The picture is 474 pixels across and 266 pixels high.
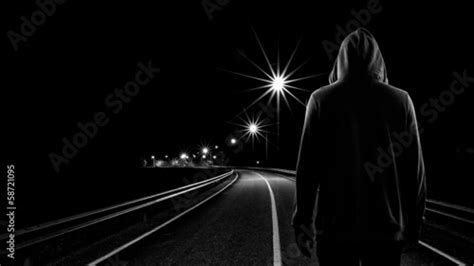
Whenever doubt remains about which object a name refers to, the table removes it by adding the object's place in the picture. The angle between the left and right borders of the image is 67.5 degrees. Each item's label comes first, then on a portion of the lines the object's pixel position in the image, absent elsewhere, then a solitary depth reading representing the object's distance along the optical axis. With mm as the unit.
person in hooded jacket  1884
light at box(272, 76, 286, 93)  28469
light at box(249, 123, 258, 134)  54609
